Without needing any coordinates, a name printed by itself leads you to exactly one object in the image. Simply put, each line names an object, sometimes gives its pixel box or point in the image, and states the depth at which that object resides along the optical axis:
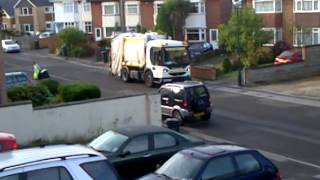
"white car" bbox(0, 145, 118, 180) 10.91
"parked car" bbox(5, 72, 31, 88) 34.53
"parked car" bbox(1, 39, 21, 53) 71.25
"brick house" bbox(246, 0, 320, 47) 47.62
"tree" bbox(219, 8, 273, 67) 41.38
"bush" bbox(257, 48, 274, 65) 43.50
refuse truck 38.72
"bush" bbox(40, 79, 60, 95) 29.96
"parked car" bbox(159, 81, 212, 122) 27.34
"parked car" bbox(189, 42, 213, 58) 52.27
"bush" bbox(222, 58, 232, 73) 43.21
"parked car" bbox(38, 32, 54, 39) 80.62
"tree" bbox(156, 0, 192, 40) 58.38
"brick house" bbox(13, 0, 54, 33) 94.75
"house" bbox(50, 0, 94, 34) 77.25
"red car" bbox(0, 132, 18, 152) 16.12
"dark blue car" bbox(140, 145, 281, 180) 13.64
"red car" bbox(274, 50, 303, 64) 41.24
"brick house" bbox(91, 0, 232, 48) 58.06
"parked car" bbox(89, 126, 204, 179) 16.56
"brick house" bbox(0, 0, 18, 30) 98.06
